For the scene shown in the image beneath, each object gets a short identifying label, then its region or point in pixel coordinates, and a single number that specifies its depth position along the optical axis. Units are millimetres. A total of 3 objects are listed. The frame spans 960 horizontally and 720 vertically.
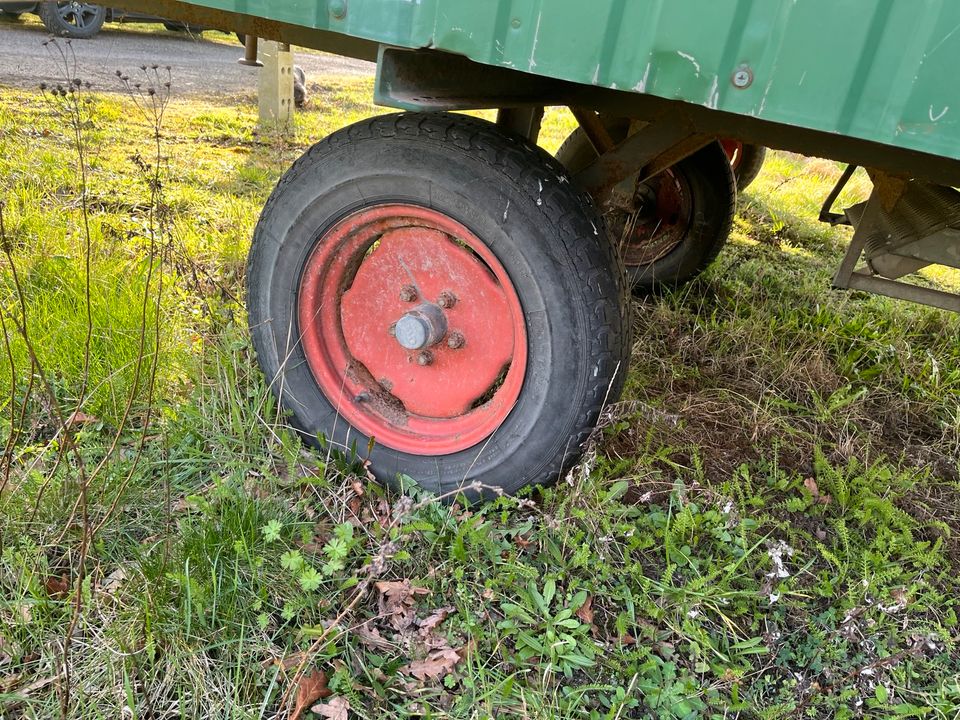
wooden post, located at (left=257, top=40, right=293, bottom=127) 6352
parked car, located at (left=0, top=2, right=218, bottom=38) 9375
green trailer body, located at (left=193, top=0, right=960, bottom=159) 1229
